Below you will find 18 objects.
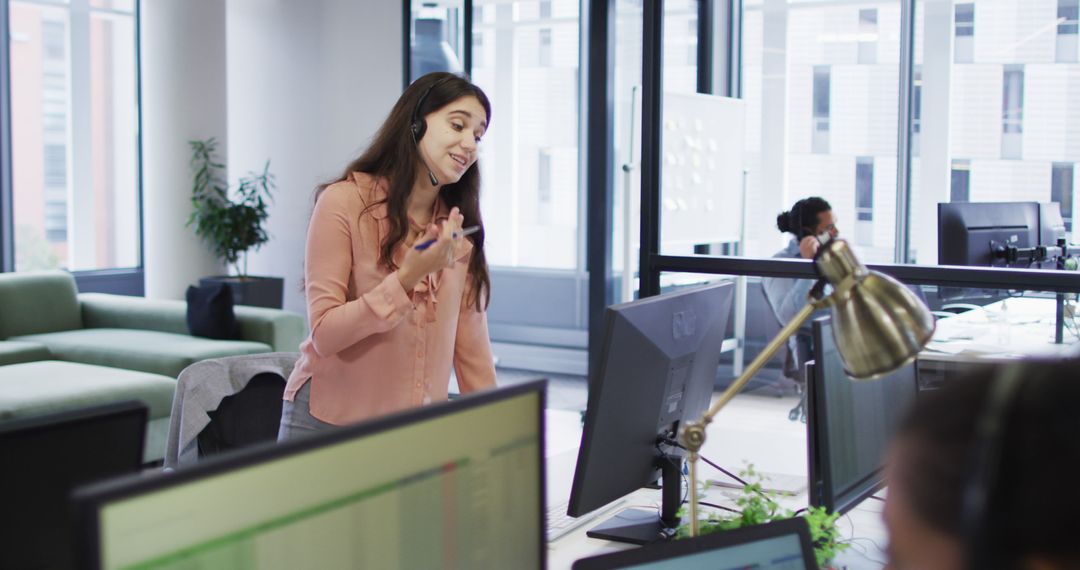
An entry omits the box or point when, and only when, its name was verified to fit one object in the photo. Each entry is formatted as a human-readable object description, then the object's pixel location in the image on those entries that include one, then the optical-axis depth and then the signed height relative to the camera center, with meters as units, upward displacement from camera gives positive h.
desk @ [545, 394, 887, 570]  1.80 -0.57
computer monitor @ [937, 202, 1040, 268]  3.54 -0.06
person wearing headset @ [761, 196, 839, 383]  4.78 -0.33
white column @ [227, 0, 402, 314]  6.68 +0.78
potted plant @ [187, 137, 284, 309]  6.32 -0.07
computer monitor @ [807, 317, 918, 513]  1.70 -0.37
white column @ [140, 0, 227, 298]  6.29 +0.55
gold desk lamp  1.26 -0.13
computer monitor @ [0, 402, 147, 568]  0.99 -0.25
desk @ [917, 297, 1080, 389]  3.27 -0.39
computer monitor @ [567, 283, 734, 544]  1.70 -0.32
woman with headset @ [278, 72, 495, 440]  1.98 -0.12
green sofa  4.43 -0.67
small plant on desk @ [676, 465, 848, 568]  1.57 -0.47
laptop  1.27 -0.42
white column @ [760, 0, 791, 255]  5.96 +0.57
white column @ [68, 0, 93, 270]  7.11 +0.32
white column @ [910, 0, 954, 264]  5.58 +0.44
